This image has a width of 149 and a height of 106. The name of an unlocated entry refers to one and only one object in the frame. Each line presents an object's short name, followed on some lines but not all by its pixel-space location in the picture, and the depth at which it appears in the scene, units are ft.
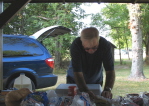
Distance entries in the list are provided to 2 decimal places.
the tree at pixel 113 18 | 43.96
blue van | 14.60
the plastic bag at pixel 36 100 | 3.48
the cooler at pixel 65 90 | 4.98
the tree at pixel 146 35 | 38.28
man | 6.00
